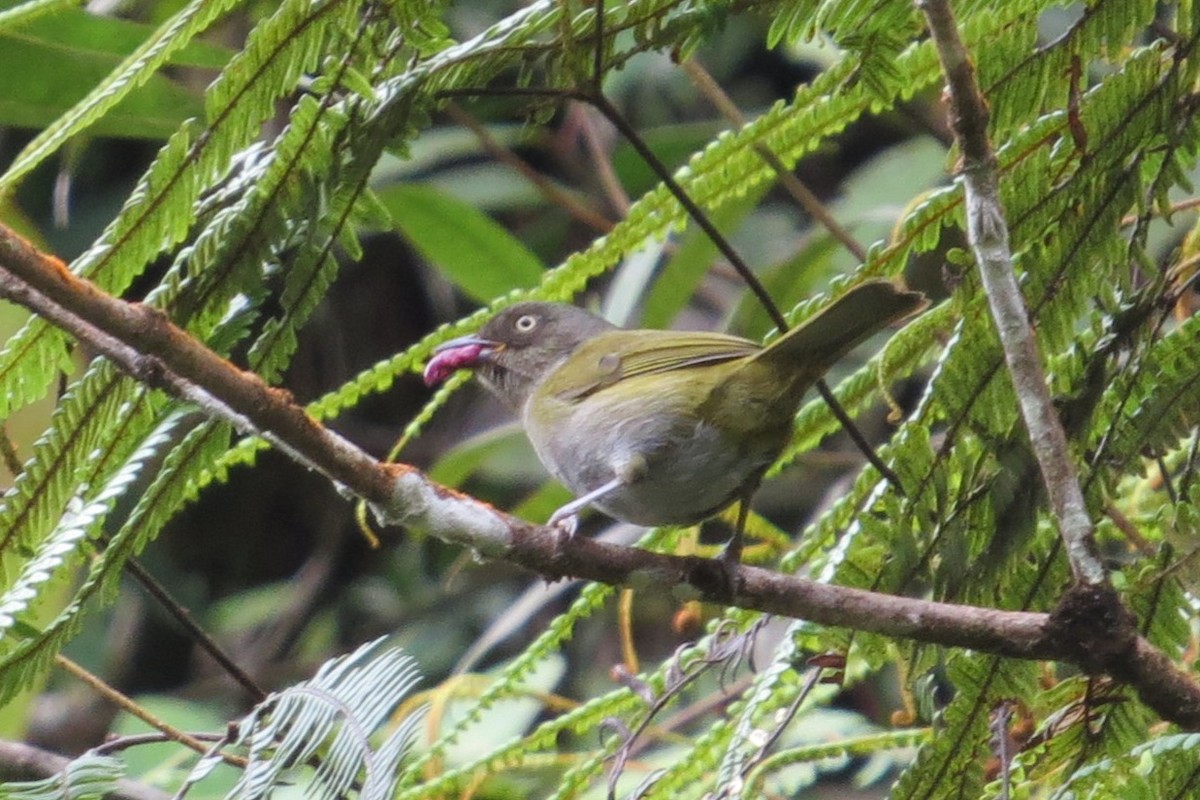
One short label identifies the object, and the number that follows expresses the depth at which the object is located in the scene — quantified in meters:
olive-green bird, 4.98
